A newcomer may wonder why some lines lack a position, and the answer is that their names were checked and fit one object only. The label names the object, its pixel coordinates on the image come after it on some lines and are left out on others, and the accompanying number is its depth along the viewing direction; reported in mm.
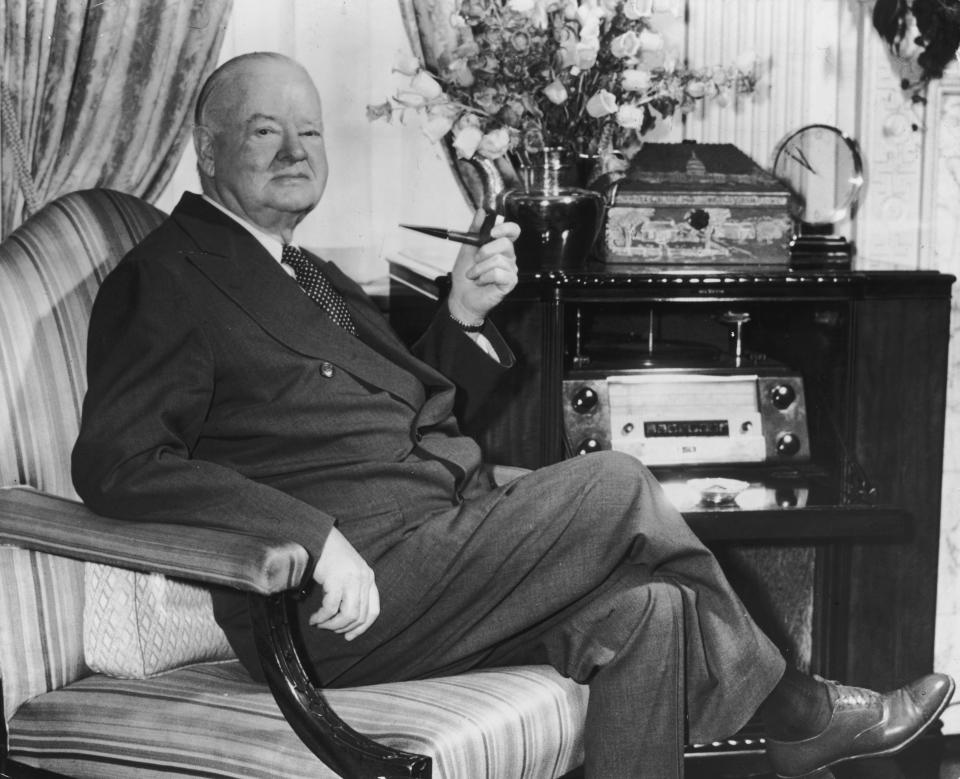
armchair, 1699
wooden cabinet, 2576
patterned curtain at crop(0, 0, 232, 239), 2883
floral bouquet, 2633
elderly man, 1843
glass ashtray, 2564
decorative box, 2783
